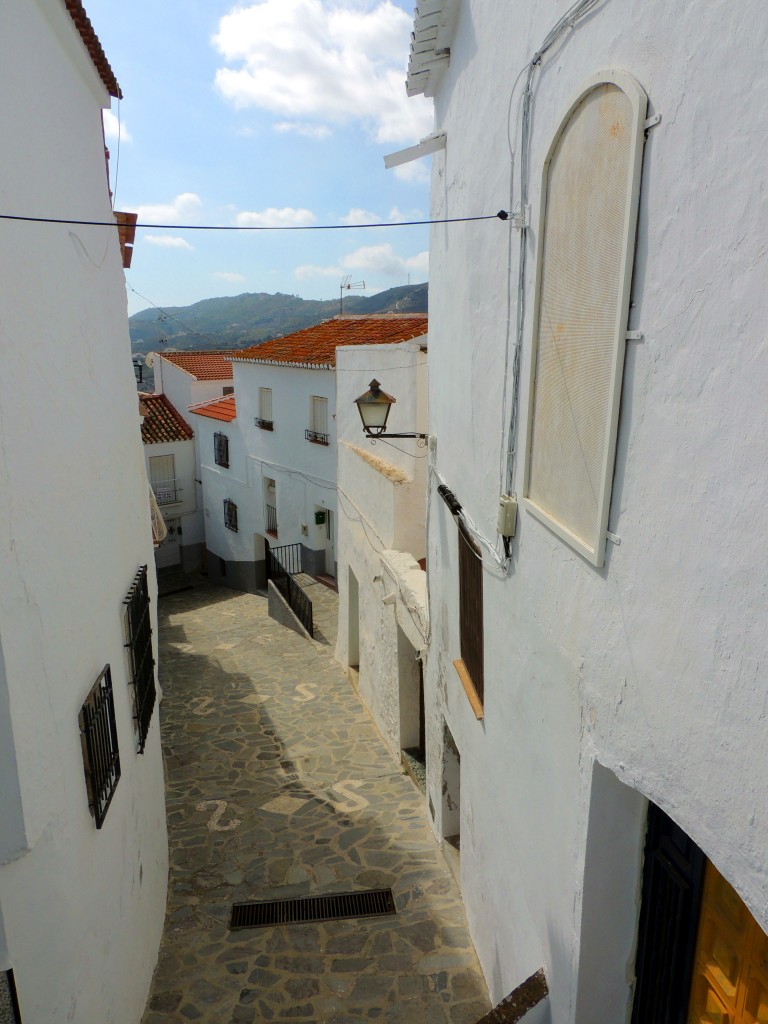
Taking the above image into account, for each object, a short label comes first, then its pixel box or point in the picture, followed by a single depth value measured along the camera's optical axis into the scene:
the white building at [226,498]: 23.16
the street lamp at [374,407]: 8.05
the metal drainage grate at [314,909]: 6.77
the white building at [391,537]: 9.84
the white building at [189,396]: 26.27
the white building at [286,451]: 18.66
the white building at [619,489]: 2.01
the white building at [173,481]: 25.86
